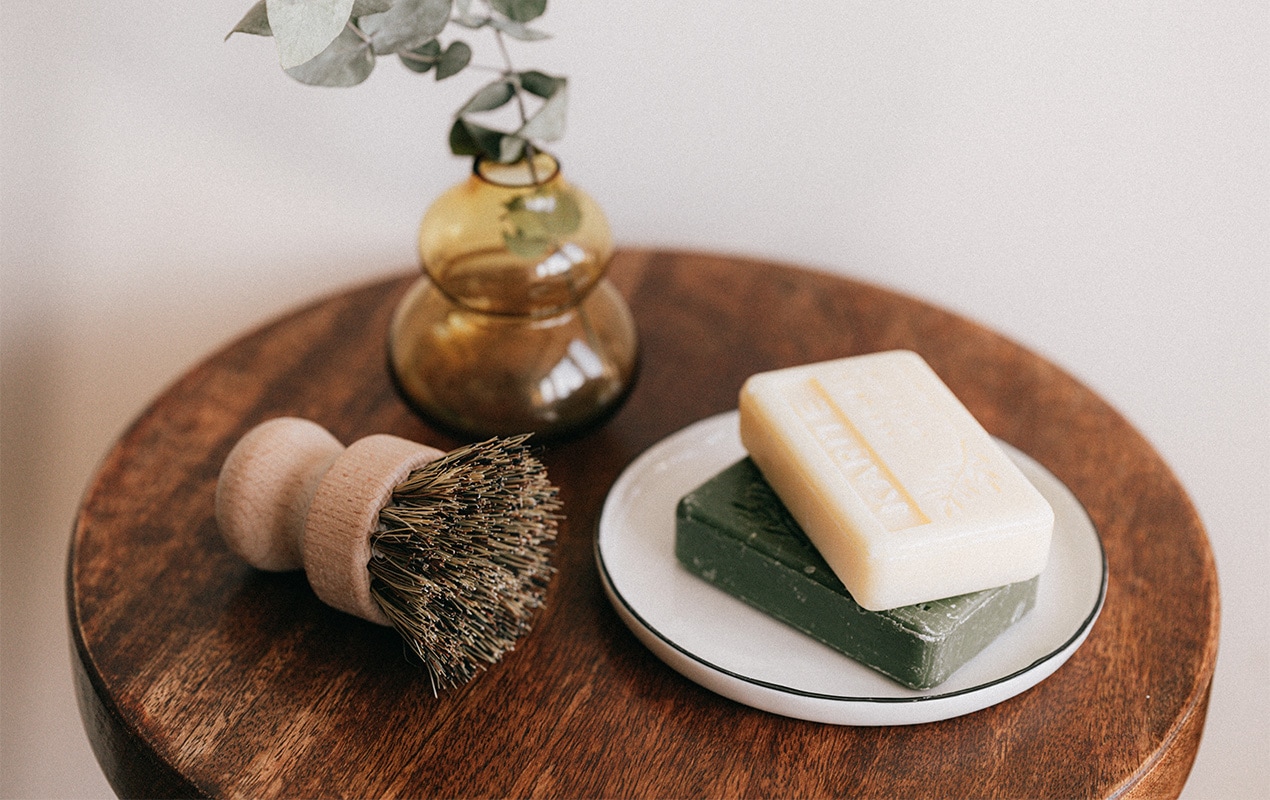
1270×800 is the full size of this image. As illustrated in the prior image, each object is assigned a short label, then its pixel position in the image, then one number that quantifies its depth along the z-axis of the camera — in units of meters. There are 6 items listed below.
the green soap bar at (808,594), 0.54
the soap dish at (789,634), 0.55
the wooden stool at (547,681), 0.53
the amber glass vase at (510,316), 0.71
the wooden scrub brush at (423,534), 0.55
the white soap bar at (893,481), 0.54
